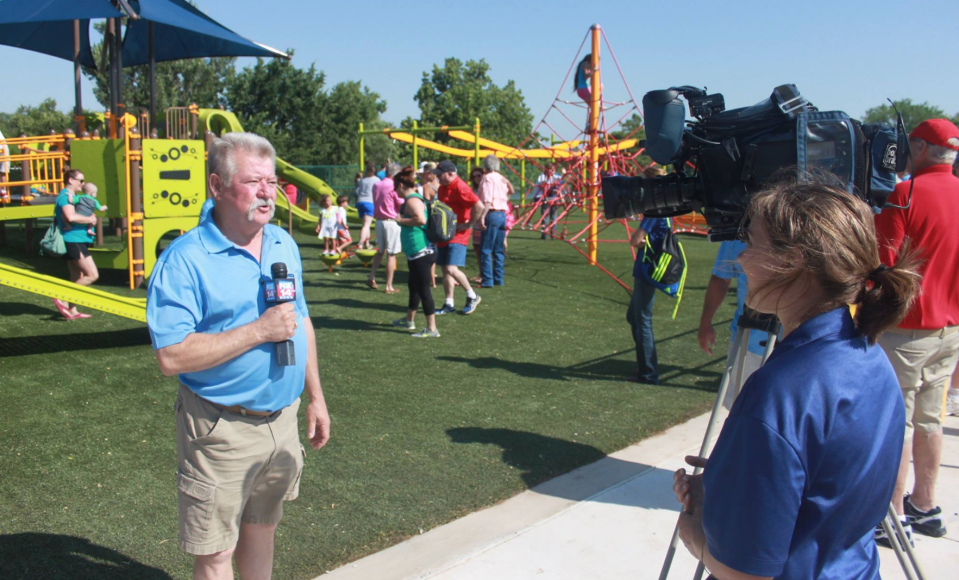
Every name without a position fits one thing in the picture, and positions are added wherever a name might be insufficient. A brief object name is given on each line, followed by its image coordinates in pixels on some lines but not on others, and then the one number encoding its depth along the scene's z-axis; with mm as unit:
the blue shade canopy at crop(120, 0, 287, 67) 11766
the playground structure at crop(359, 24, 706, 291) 13648
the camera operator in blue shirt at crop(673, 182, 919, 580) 1338
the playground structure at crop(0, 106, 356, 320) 9938
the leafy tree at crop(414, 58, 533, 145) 61125
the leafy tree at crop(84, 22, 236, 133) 43062
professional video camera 2428
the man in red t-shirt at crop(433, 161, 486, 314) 8812
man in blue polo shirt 2260
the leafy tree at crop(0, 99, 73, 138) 46375
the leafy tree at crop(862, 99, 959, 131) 76688
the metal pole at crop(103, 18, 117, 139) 12503
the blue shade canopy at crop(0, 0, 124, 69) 11133
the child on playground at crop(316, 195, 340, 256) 13680
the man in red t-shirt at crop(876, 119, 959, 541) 3463
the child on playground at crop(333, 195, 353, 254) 13984
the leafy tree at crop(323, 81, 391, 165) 50875
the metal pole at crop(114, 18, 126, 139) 12500
